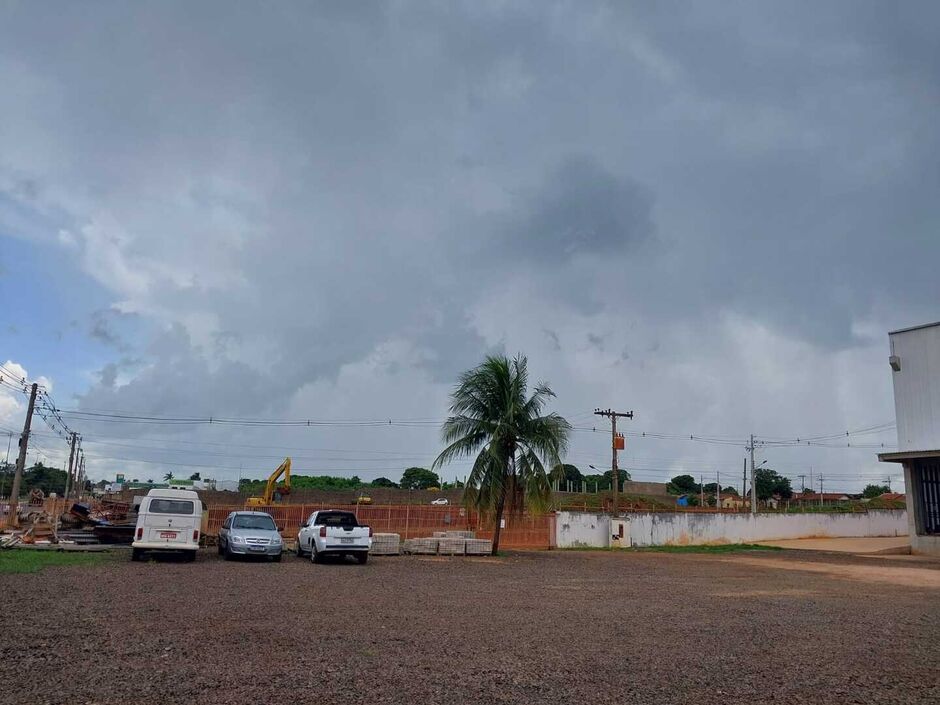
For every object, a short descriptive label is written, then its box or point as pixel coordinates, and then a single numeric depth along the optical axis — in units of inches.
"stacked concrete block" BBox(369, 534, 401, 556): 1064.8
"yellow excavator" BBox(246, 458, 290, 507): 1657.2
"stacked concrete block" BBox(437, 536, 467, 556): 1120.2
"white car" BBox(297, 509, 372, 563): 900.6
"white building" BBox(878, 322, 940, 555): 1389.0
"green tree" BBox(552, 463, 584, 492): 4268.7
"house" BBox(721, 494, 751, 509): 3622.0
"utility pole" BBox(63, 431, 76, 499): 2409.0
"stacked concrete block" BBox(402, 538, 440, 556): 1108.5
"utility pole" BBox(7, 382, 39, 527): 1246.2
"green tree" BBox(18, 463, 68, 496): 4074.8
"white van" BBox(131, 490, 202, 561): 834.8
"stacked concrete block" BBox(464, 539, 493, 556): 1135.6
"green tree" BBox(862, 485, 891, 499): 4817.9
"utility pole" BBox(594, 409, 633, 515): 1684.3
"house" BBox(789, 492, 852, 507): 4419.3
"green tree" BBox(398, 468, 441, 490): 4472.4
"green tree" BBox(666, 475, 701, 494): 4946.9
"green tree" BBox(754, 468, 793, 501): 4387.3
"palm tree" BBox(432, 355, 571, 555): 1131.3
